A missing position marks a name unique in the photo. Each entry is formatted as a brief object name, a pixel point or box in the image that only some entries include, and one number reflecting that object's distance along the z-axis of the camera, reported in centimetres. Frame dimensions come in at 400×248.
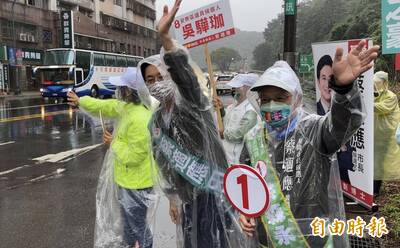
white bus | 2311
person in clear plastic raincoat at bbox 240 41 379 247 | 204
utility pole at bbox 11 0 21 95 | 3043
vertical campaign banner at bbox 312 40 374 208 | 400
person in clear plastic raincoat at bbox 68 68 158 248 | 317
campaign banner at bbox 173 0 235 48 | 467
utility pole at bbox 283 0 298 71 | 869
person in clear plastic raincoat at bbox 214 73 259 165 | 416
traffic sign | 1575
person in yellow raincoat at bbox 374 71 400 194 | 477
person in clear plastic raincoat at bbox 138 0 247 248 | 226
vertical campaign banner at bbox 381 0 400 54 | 448
